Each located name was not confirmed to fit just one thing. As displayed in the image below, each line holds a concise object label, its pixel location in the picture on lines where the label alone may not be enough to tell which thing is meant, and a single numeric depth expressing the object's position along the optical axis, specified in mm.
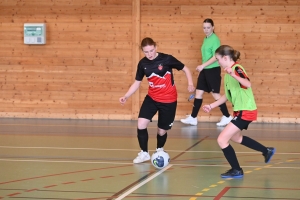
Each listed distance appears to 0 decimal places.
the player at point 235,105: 9814
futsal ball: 10591
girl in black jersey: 11112
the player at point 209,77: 16459
